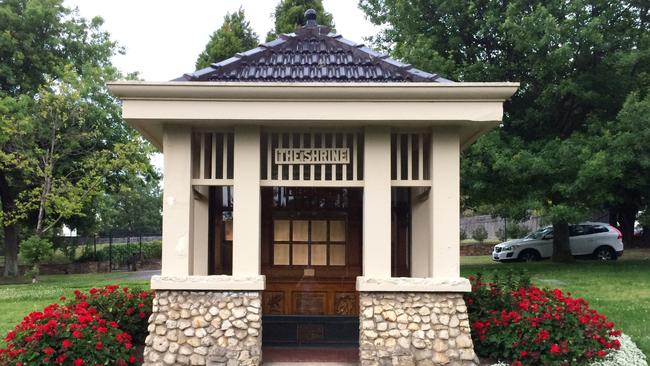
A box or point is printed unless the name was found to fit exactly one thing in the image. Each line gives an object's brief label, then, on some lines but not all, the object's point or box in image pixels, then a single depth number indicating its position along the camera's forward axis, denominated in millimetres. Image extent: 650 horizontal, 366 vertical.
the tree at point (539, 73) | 12820
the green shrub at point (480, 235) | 26156
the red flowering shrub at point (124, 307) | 6598
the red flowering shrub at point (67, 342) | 5336
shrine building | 5691
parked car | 17328
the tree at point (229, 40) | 16703
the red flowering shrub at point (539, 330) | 5684
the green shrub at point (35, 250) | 15453
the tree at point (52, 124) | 16531
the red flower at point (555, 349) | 5477
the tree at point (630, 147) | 12102
